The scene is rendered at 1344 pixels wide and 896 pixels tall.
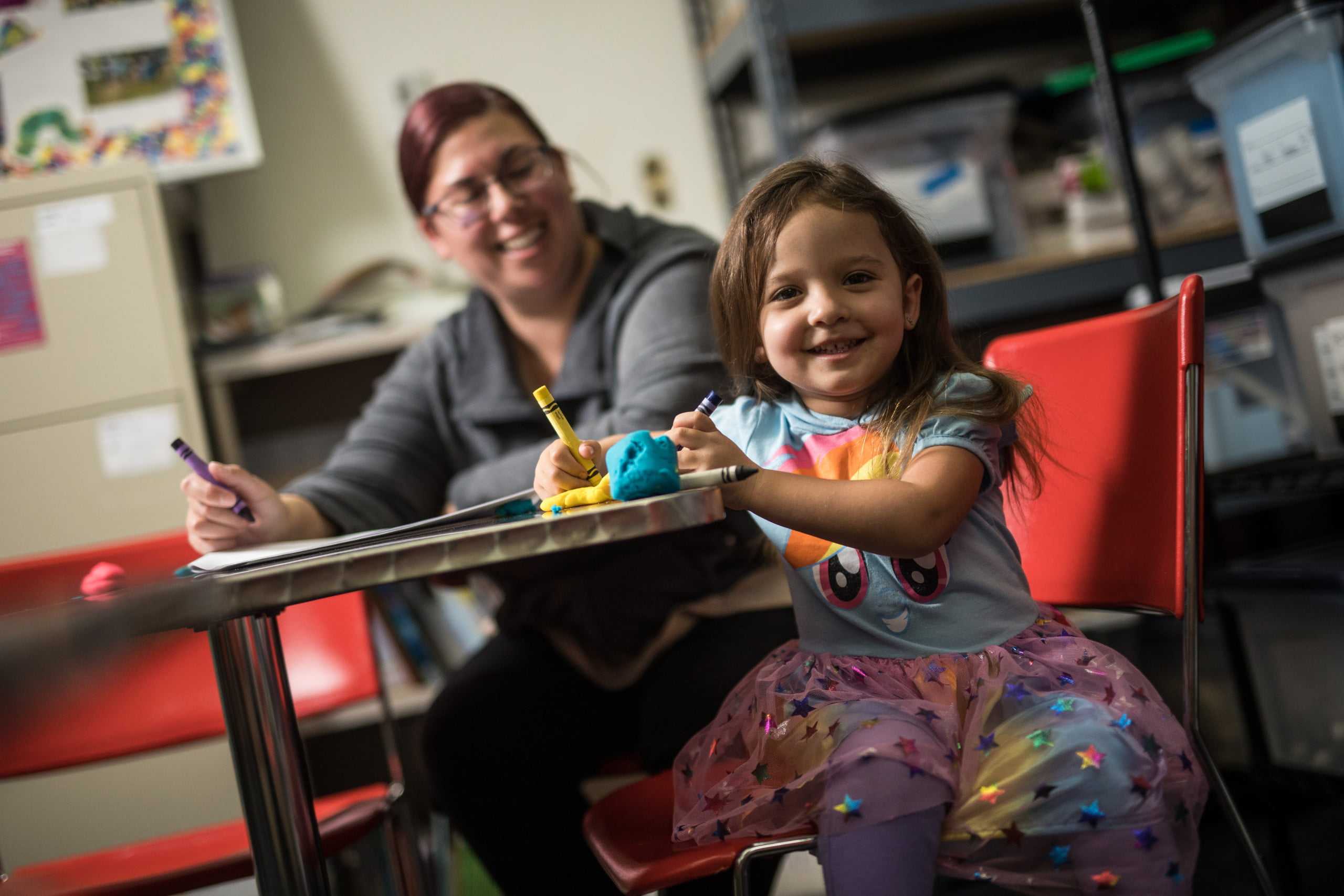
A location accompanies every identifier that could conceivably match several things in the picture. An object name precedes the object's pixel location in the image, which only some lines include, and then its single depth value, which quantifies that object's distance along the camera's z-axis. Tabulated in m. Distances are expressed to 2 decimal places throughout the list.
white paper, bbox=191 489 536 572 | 0.81
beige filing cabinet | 1.83
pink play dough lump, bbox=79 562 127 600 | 0.90
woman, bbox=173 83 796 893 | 1.13
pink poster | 1.84
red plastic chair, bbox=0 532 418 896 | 1.14
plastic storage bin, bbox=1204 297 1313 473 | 1.76
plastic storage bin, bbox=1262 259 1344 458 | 1.40
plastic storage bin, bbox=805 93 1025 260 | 2.01
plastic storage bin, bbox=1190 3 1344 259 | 1.32
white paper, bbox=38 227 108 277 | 1.85
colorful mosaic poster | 2.05
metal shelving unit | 1.92
